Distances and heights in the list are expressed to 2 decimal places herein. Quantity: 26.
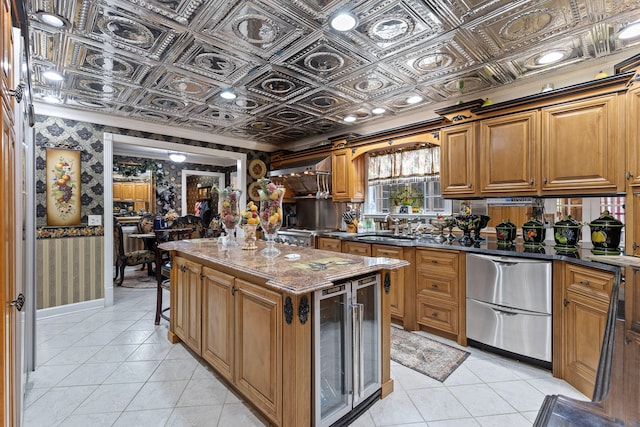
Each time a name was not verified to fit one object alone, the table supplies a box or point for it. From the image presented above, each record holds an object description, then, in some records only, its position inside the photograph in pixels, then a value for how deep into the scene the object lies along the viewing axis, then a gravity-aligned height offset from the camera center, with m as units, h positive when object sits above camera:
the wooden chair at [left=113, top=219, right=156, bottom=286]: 5.22 -0.79
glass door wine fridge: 1.69 -0.84
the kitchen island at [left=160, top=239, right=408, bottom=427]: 1.49 -0.66
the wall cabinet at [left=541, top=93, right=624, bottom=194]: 2.33 +0.58
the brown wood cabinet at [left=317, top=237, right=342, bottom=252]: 4.00 -0.45
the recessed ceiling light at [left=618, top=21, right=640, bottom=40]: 2.14 +1.39
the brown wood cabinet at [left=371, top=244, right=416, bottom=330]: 3.16 -0.84
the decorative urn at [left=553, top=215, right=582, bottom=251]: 2.54 -0.19
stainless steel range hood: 4.74 +0.65
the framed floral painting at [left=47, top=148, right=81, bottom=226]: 3.72 +0.36
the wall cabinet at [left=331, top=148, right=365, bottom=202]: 4.54 +0.59
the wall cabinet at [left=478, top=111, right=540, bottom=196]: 2.77 +0.59
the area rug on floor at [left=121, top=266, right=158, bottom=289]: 5.23 -1.29
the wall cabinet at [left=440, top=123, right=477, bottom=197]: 3.17 +0.59
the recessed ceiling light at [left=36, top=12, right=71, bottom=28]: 2.01 +1.40
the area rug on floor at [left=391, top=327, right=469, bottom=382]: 2.38 -1.30
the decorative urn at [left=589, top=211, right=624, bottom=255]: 2.32 -0.18
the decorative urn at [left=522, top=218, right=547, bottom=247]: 2.77 -0.20
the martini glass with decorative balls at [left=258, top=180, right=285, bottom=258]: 2.22 +0.03
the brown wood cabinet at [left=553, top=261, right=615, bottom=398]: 1.99 -0.80
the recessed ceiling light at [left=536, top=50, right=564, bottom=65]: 2.55 +1.42
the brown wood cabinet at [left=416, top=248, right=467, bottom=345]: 2.82 -0.81
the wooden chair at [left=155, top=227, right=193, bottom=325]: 3.22 -0.62
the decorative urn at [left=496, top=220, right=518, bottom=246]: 2.97 -0.21
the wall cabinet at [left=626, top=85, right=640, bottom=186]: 2.16 +0.58
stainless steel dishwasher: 2.34 -0.80
